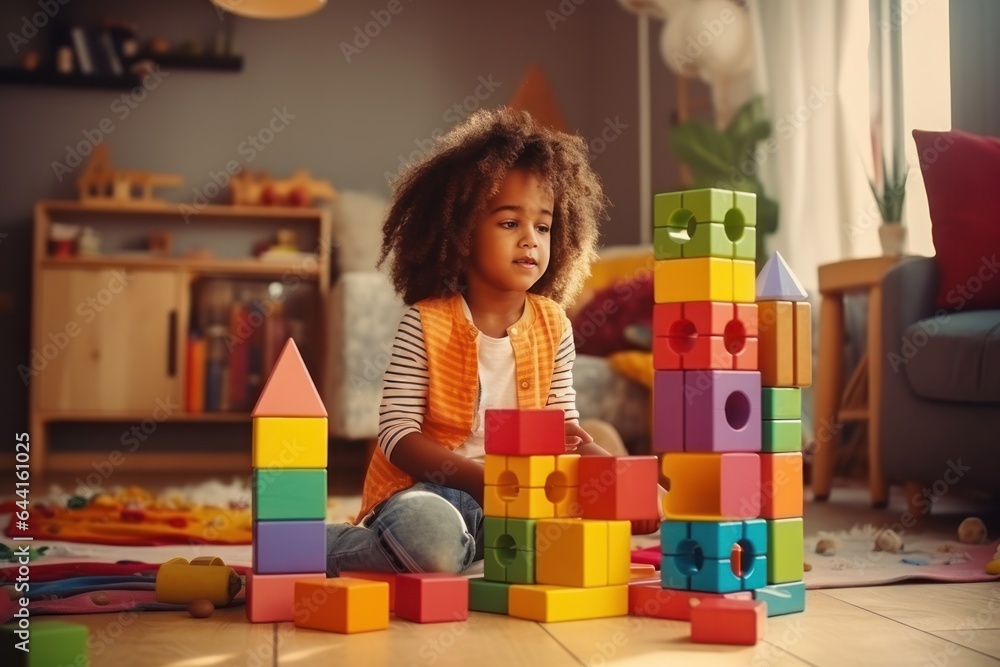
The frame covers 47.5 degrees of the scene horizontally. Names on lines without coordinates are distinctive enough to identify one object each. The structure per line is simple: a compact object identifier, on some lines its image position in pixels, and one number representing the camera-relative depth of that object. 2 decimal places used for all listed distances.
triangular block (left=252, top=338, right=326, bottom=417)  1.27
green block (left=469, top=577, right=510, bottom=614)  1.34
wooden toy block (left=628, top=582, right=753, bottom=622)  1.28
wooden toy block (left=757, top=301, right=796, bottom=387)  1.34
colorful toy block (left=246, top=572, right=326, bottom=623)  1.27
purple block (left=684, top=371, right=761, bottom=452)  1.26
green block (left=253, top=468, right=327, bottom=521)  1.26
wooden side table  2.69
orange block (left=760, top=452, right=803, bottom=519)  1.31
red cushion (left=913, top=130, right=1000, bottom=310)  2.32
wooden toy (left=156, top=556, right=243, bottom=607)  1.36
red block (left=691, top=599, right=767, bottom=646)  1.16
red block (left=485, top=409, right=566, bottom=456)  1.33
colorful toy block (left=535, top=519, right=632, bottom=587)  1.29
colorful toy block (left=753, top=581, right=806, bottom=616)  1.31
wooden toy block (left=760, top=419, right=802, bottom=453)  1.32
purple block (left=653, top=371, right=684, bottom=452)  1.29
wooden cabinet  4.18
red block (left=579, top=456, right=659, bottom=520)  1.32
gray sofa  2.12
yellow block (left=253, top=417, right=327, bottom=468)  1.26
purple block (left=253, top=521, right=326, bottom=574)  1.27
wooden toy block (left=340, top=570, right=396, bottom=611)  1.40
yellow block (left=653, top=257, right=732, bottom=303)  1.28
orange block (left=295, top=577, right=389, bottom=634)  1.21
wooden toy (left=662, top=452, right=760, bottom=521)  1.26
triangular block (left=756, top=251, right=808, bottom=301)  1.35
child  1.59
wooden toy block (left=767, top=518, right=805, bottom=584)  1.32
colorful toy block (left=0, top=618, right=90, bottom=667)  0.93
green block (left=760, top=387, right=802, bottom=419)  1.32
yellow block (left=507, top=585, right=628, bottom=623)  1.27
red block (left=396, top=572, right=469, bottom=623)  1.28
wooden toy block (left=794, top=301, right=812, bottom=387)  1.35
